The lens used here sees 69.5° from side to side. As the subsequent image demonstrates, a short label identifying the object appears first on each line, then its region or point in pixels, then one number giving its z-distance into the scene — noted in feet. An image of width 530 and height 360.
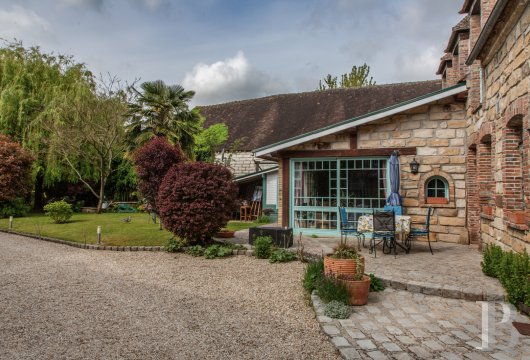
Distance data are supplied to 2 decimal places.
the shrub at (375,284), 19.13
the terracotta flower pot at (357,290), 16.96
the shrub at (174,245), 32.35
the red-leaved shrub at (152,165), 35.24
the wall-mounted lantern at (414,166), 33.22
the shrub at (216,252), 30.01
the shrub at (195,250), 30.94
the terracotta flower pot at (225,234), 37.04
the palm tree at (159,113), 56.34
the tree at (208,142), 64.80
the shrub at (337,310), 15.43
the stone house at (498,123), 18.26
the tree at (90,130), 63.92
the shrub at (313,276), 19.27
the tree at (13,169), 56.18
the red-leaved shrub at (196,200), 30.48
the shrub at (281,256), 27.86
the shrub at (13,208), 57.98
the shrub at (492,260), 19.44
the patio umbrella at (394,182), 32.30
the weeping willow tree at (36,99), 64.18
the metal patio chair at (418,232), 26.99
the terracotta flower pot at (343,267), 18.19
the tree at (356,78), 100.94
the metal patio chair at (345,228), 29.98
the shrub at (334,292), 16.44
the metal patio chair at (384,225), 26.13
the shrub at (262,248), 29.37
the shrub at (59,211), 49.97
